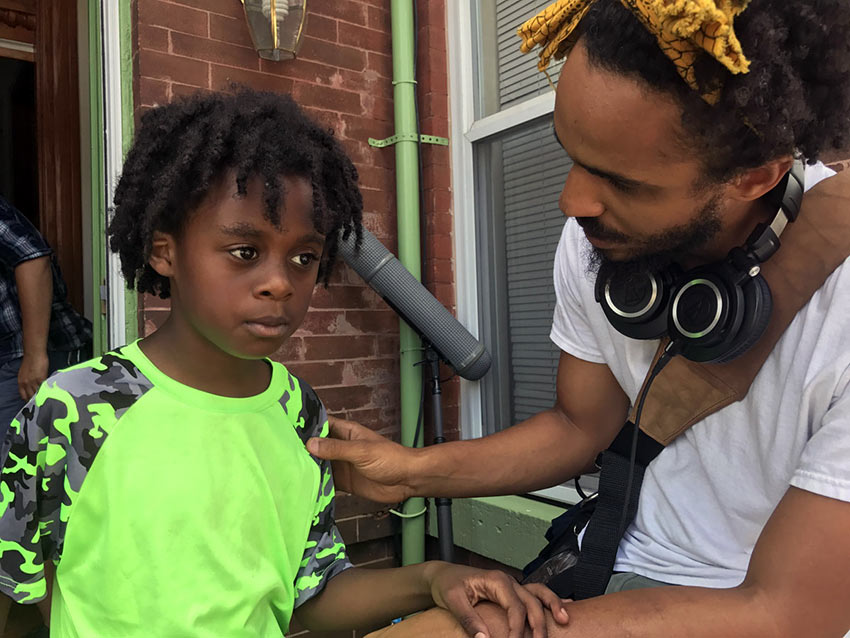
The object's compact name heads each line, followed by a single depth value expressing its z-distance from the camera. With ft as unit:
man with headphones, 3.22
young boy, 3.54
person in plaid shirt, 8.04
